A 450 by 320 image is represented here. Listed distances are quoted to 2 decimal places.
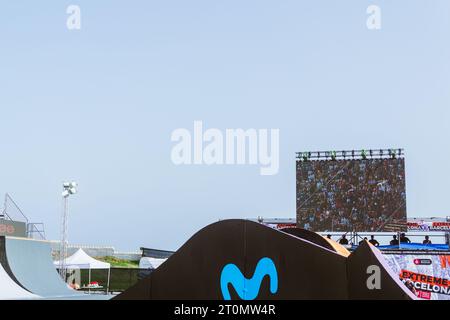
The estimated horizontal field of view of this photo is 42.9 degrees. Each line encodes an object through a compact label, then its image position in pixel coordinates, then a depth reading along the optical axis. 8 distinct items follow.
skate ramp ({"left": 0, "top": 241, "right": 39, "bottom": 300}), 25.56
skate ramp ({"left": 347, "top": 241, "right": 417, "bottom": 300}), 7.69
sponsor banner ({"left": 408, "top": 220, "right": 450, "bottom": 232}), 39.84
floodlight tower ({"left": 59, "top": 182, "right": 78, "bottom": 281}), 34.19
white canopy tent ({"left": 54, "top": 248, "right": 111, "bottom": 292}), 38.44
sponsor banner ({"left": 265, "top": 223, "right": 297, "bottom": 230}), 43.20
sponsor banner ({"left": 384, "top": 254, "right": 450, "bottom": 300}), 25.56
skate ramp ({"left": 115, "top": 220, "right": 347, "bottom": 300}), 8.32
